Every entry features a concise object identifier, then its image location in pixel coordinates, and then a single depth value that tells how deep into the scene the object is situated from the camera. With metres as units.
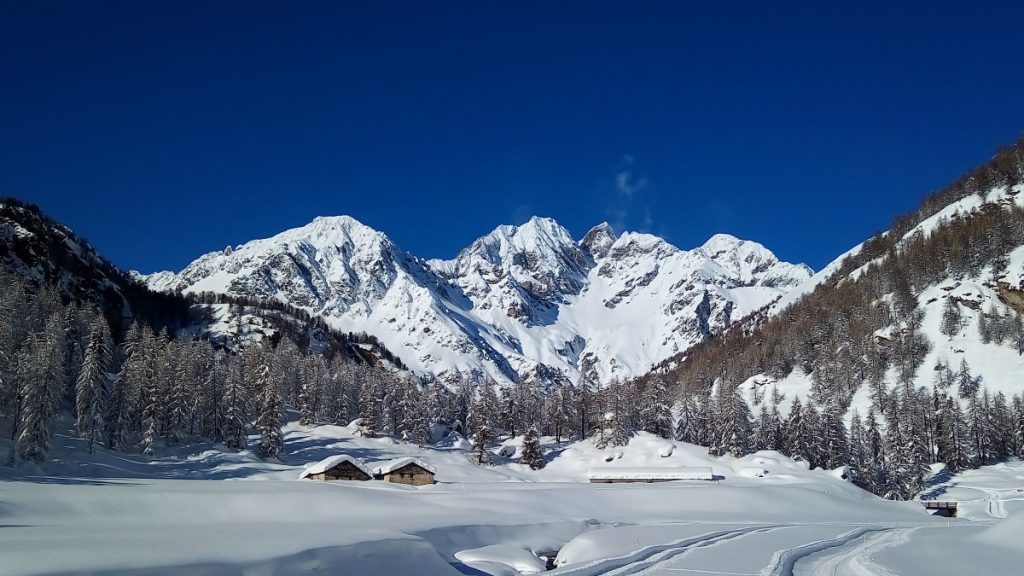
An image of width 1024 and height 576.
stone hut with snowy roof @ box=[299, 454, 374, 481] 54.97
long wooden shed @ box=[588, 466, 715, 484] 70.31
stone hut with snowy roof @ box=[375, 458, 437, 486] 58.28
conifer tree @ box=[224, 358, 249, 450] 70.75
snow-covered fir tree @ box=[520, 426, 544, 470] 89.19
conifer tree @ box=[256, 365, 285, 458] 70.25
